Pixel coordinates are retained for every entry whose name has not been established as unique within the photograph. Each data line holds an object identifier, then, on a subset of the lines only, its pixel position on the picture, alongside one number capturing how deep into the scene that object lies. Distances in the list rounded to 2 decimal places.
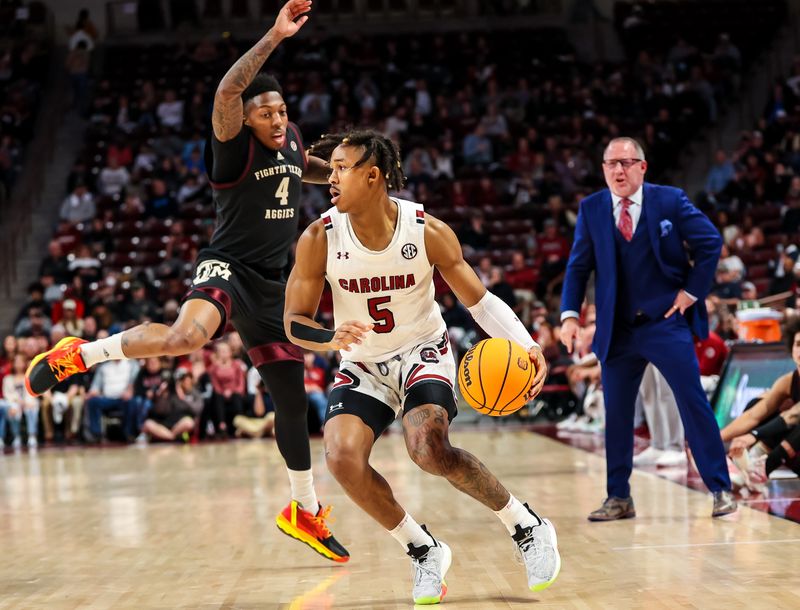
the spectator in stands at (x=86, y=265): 17.39
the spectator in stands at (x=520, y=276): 16.78
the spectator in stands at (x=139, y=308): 16.05
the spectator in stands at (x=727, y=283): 14.37
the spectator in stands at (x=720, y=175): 18.55
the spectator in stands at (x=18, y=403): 14.71
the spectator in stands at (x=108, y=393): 14.77
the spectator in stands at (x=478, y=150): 19.95
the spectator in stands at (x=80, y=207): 19.45
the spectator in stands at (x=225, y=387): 14.48
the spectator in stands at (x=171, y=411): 14.38
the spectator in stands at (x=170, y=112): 21.50
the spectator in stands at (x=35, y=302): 16.80
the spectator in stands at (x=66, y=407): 14.79
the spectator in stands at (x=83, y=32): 23.52
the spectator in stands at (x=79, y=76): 22.95
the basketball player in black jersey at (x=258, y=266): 5.45
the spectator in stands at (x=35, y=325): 15.89
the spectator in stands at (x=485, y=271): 15.93
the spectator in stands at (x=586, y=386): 12.91
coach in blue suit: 6.36
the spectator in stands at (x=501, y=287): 15.41
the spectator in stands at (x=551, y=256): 16.23
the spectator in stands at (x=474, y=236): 17.66
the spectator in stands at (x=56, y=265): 17.48
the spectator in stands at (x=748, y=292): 14.22
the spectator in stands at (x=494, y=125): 20.53
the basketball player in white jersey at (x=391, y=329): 4.48
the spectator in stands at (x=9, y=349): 15.34
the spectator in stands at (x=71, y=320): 15.70
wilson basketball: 4.55
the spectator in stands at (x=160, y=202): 19.17
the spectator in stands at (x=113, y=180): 19.95
